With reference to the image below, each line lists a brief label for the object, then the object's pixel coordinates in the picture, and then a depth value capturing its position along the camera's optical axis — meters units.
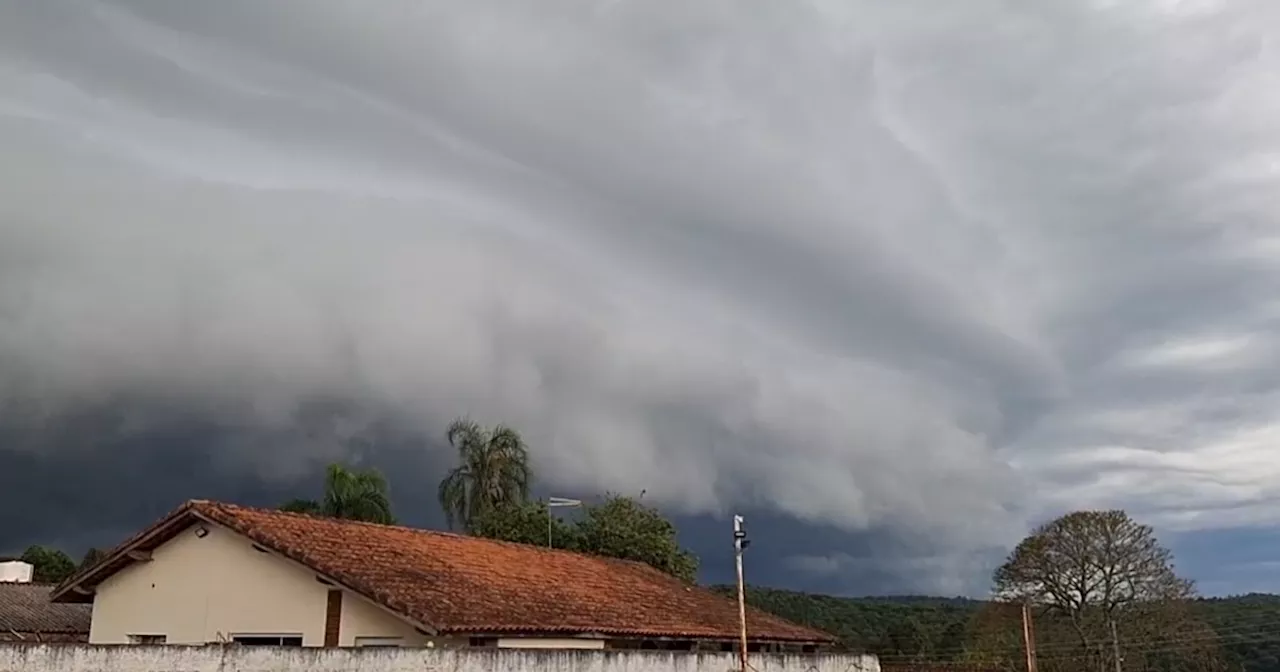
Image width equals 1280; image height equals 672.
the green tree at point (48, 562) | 62.47
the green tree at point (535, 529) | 39.12
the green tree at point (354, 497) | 40.03
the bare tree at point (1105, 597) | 40.50
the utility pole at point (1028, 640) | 21.12
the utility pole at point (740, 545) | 19.14
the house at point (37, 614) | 34.34
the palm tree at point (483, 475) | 48.44
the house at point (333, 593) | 19.55
